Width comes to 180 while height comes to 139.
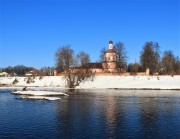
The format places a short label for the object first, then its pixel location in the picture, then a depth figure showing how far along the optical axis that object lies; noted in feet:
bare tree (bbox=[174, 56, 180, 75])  355.97
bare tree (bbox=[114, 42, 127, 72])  351.25
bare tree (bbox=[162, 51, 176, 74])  347.97
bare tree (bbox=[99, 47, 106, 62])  380.91
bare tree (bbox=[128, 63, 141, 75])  349.92
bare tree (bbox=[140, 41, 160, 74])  330.75
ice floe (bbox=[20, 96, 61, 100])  164.55
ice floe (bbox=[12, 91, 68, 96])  186.43
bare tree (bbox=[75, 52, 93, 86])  298.15
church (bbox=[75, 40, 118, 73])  394.81
